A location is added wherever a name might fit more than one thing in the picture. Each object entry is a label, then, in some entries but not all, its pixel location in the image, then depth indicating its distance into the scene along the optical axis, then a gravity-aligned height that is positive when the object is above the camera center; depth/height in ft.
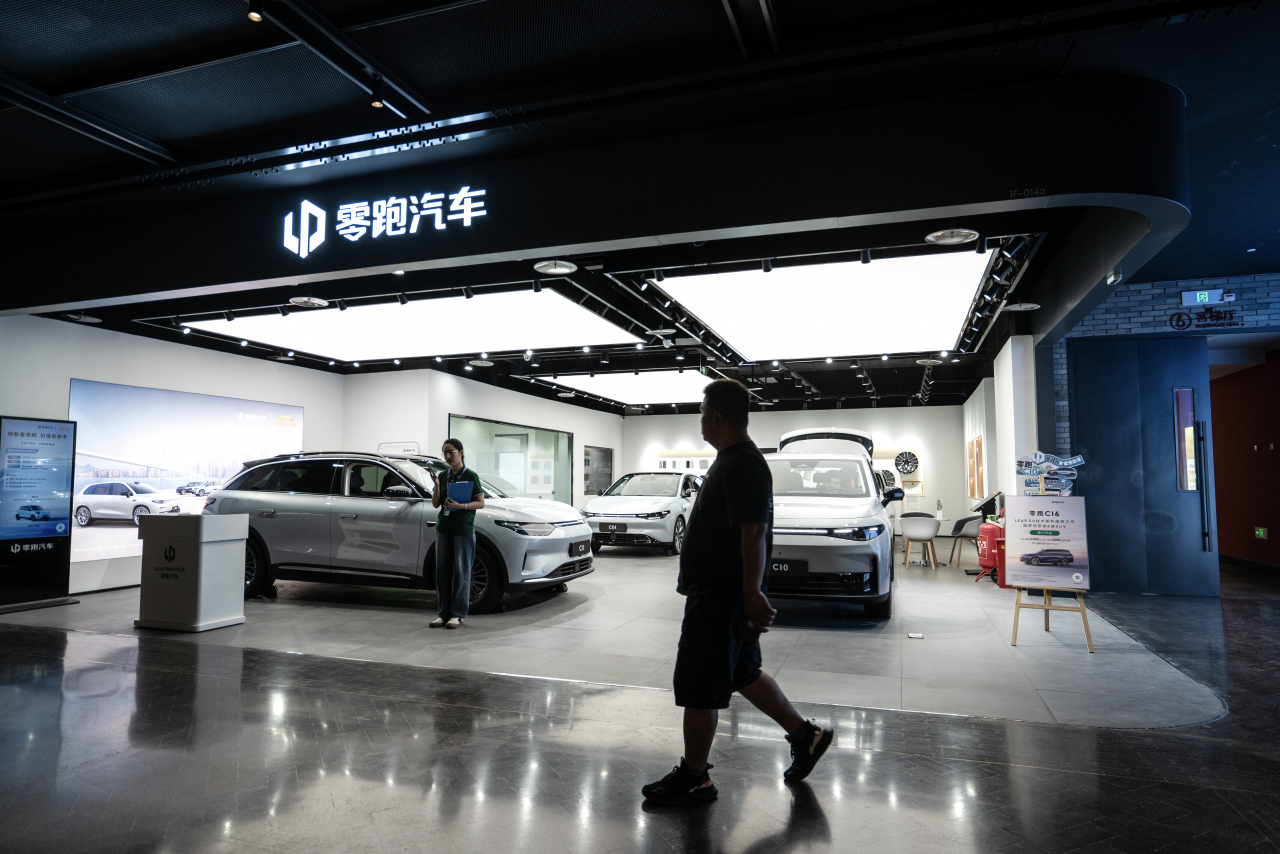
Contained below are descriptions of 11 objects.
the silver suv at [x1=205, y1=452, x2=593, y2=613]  22.80 -1.63
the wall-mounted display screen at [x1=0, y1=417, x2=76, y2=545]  24.58 +0.01
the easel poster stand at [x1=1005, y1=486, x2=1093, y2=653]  18.47 -1.67
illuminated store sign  17.69 +6.63
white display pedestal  20.39 -2.75
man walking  8.57 -1.32
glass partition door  45.93 +1.66
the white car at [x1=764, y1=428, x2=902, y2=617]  19.80 -1.97
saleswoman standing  20.20 -1.74
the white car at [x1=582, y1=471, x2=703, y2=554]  37.81 -1.75
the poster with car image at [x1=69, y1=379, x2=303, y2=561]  28.09 +1.06
